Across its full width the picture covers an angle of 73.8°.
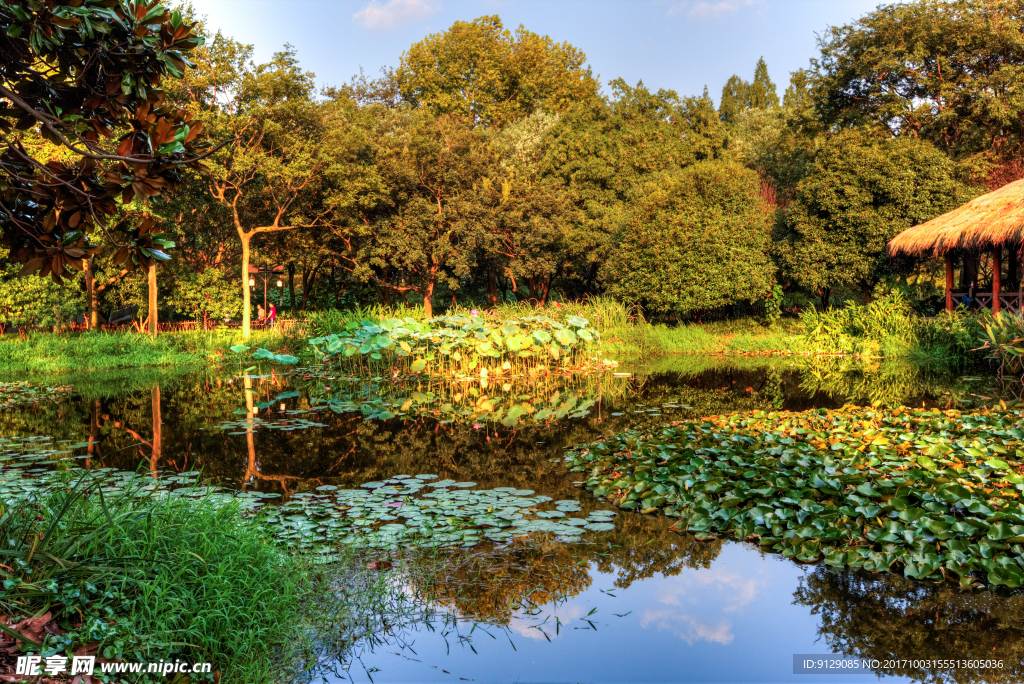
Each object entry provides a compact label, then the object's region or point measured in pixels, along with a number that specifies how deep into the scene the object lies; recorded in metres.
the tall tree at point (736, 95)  53.08
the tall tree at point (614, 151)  22.44
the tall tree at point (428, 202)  22.31
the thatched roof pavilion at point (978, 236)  12.96
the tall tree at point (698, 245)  18.34
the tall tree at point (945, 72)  20.16
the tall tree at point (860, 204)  17.97
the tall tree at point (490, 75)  30.73
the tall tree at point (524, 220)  21.98
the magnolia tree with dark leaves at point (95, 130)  2.76
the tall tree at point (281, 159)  20.23
